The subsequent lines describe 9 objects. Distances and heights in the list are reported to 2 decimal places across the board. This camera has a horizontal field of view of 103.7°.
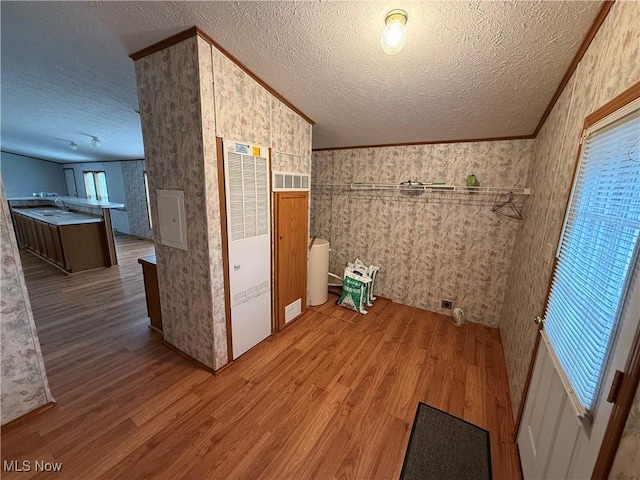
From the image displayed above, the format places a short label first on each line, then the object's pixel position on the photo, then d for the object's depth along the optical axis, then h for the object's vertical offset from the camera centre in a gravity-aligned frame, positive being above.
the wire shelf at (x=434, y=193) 2.73 +0.02
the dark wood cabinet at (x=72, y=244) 4.16 -1.07
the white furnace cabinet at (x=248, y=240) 2.02 -0.46
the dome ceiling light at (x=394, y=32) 1.30 +0.82
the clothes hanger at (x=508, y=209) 2.72 -0.13
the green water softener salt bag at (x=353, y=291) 3.24 -1.27
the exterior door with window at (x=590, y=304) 0.82 -0.39
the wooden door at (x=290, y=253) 2.58 -0.69
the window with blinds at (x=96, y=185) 7.70 -0.07
